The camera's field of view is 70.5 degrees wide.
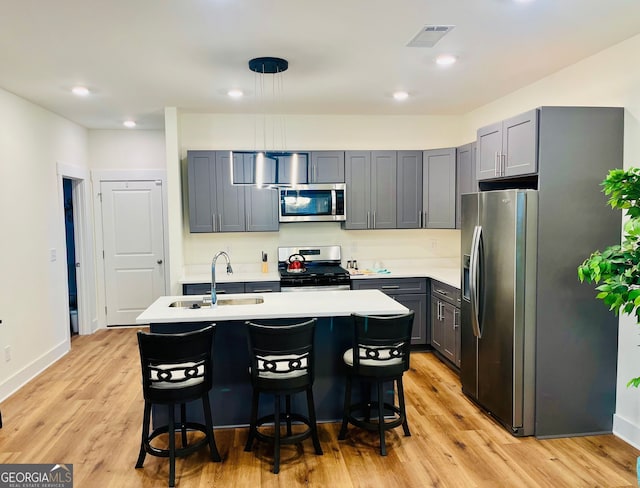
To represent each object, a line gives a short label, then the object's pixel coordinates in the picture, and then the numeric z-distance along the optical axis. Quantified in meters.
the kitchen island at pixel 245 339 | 3.07
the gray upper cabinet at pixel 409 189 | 5.28
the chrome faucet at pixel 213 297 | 3.19
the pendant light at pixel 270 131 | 3.44
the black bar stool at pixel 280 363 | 2.71
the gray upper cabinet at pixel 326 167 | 5.15
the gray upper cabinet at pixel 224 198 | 4.98
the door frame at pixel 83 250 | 5.81
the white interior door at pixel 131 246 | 6.10
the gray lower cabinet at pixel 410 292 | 4.95
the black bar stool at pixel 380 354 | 2.86
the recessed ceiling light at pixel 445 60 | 3.33
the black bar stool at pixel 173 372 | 2.58
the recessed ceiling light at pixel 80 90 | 4.02
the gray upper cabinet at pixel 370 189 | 5.22
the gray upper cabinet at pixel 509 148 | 3.10
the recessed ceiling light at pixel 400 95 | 4.41
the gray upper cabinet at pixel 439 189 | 5.06
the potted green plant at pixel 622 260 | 2.19
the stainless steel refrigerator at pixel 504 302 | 3.06
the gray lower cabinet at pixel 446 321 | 4.34
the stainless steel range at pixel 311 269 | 4.84
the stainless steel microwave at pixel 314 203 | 5.13
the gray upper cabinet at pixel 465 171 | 4.69
